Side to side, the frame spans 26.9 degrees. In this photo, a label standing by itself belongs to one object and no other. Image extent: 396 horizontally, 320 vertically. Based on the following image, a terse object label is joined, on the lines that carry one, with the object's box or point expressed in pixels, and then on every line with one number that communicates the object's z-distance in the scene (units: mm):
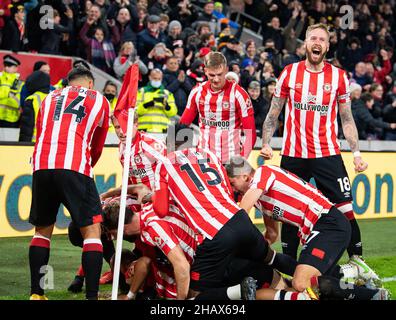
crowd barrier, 9891
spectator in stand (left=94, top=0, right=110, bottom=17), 14183
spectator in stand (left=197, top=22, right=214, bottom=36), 15648
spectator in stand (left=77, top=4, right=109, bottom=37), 13828
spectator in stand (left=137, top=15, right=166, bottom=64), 14602
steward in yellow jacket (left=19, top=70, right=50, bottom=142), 11062
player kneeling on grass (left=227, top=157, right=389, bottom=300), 6398
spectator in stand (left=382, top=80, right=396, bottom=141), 16328
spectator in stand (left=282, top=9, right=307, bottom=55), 19216
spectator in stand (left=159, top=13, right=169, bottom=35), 14984
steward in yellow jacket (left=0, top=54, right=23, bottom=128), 12031
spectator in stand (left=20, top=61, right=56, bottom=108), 11656
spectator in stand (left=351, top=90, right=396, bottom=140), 15203
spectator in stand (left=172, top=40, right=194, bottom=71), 14586
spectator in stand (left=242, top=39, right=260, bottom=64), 16484
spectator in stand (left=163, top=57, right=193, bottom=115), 13625
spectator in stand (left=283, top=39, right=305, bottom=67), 17484
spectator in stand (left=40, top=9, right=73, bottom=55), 13758
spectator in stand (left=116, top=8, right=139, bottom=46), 14617
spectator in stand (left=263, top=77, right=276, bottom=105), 14305
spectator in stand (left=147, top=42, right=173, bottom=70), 14109
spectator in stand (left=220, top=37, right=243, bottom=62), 15891
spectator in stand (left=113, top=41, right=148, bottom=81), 13784
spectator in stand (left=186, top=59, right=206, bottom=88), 14086
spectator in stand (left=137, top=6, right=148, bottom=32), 15016
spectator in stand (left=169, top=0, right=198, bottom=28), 16281
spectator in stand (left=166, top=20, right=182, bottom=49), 15032
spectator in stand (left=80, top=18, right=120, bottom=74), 14078
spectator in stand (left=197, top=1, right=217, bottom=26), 17109
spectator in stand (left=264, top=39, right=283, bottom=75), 17219
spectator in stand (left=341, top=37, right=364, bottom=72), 19969
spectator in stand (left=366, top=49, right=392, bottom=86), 18672
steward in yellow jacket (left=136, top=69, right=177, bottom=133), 12656
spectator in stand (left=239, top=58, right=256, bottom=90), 14906
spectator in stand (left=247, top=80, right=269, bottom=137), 13633
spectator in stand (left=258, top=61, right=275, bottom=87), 15625
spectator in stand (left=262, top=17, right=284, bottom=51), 18969
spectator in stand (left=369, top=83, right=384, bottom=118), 16188
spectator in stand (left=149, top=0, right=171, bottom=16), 15812
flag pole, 6184
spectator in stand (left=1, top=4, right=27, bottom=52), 13242
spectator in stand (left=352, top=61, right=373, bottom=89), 18391
